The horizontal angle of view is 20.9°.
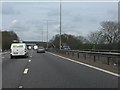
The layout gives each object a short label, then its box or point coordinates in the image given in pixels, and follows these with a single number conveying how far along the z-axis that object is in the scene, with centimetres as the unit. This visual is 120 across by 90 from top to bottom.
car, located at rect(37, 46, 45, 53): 7694
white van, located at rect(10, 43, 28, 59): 4022
